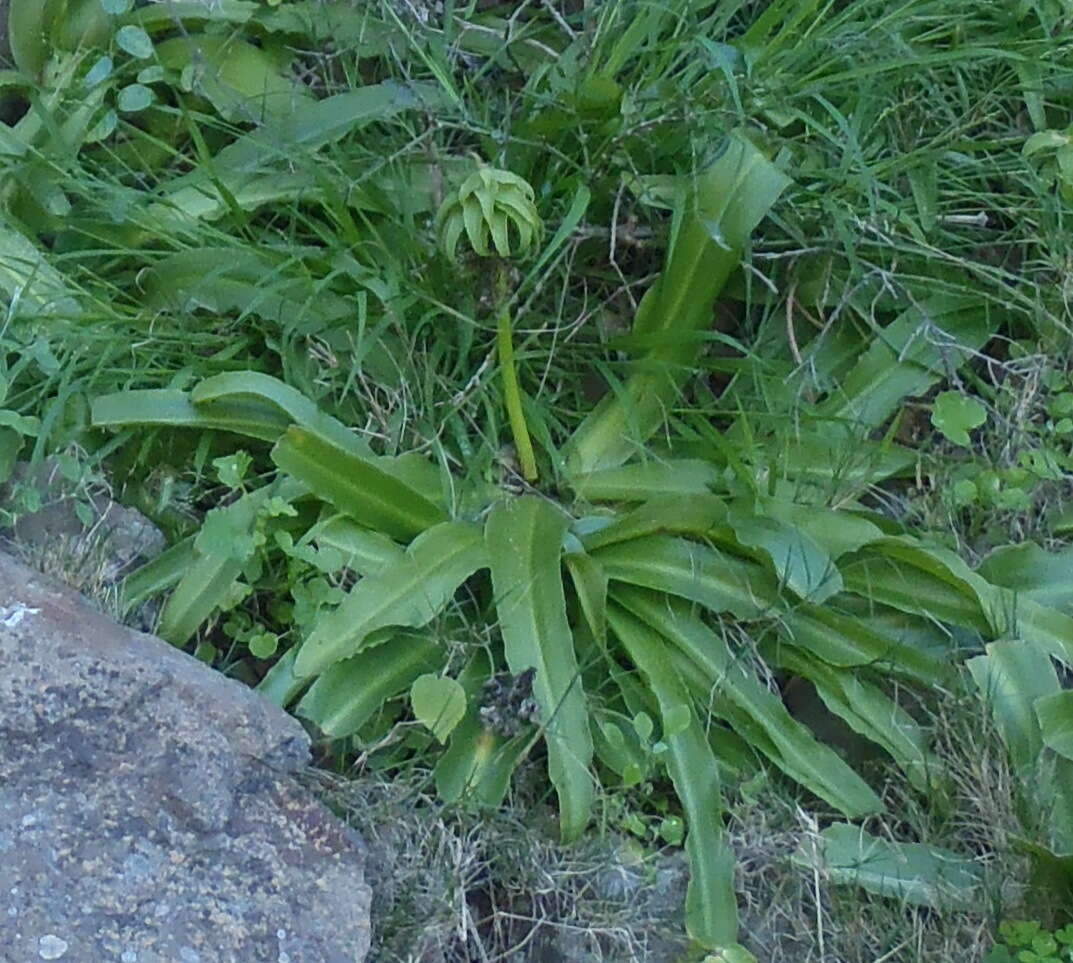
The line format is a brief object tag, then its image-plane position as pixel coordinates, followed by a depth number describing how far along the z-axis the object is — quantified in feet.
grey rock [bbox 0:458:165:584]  6.31
